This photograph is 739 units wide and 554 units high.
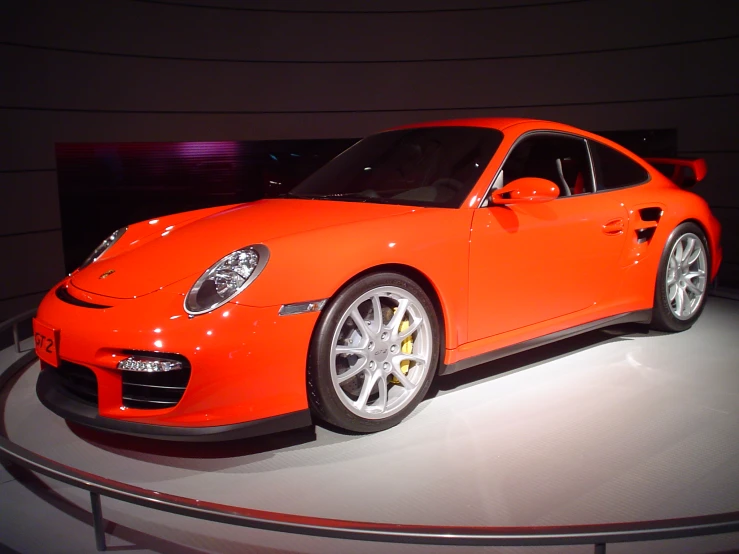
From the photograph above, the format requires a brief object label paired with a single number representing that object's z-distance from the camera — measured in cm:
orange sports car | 252
